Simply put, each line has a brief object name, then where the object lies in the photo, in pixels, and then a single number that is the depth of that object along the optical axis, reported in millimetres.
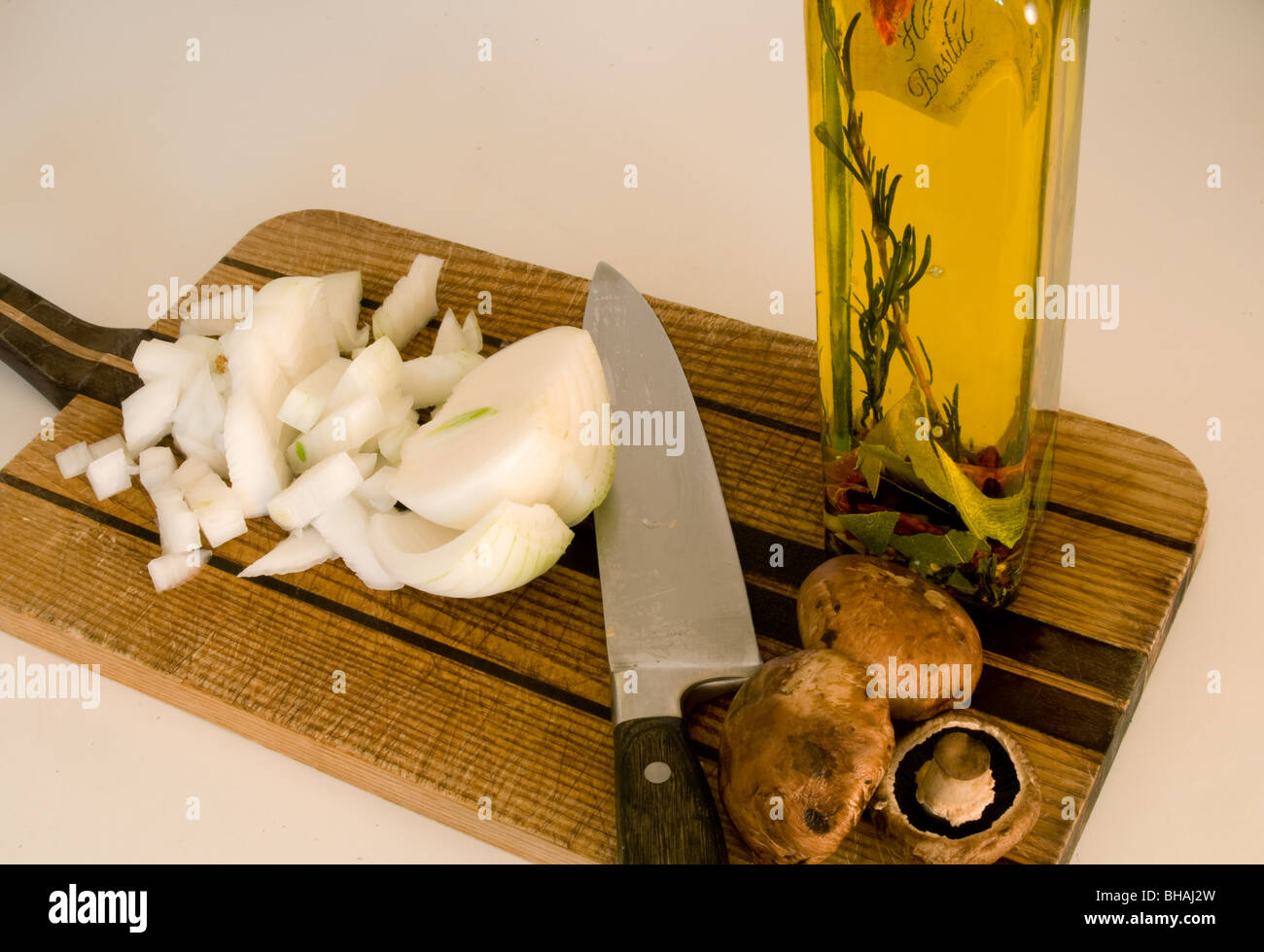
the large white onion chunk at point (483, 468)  589
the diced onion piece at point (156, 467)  652
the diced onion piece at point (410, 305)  687
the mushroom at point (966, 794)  518
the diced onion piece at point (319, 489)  618
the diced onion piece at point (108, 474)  650
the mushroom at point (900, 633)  540
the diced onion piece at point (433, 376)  658
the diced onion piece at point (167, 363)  660
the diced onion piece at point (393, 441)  635
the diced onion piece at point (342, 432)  626
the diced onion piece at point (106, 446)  666
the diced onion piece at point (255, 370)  637
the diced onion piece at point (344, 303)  681
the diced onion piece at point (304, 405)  632
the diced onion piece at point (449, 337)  679
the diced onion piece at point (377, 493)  623
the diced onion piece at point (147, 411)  659
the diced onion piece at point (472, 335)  683
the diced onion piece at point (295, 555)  626
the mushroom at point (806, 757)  516
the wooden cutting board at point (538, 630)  577
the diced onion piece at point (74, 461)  658
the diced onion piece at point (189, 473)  647
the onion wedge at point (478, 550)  583
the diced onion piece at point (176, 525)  635
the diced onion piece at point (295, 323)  646
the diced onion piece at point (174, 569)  628
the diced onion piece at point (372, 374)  635
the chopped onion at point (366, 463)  628
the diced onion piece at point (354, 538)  622
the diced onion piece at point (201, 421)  653
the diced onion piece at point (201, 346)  670
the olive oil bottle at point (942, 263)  508
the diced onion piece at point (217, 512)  634
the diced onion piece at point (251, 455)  629
